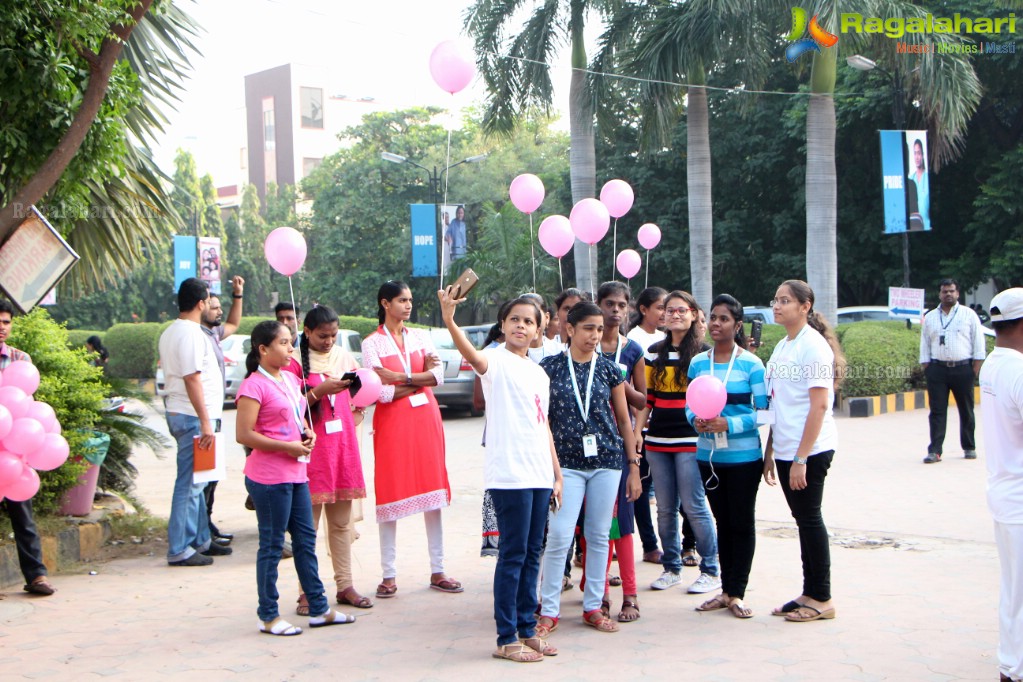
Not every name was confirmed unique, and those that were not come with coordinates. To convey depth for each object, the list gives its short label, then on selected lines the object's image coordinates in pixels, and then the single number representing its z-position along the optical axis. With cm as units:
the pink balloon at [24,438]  491
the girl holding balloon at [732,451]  541
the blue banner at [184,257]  2825
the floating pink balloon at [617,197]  1124
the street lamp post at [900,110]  1877
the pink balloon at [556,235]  1034
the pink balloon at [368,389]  564
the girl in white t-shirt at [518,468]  473
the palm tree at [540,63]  1966
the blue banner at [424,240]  2322
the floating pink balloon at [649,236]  1611
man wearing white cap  386
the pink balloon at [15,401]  500
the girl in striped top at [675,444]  582
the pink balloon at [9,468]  489
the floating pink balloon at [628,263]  1496
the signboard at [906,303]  1638
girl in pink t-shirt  515
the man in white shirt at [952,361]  1051
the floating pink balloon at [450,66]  802
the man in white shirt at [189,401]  669
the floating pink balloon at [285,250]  690
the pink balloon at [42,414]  510
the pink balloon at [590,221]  1098
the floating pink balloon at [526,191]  996
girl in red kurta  598
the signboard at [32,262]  609
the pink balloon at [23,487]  502
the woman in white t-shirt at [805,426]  508
